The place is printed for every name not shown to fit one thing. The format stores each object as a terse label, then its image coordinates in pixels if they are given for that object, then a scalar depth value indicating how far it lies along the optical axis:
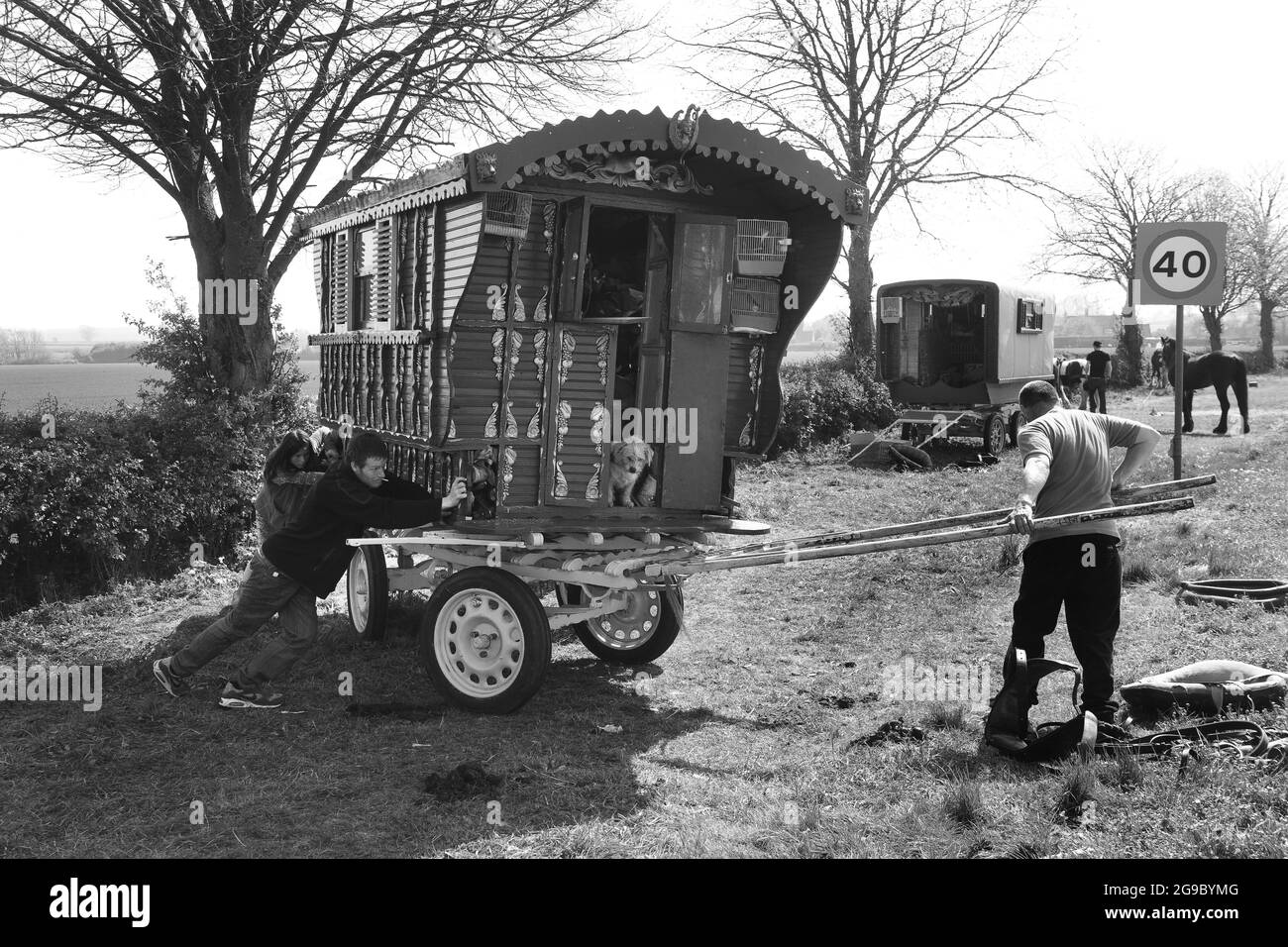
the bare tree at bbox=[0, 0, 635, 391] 12.34
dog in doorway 7.70
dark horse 22.56
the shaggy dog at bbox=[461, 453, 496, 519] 7.32
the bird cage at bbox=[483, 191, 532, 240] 6.81
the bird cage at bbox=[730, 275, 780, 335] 7.93
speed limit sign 11.34
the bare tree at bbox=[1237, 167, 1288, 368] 51.22
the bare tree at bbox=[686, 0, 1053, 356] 28.64
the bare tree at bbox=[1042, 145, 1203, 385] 48.03
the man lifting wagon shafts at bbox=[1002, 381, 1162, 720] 6.27
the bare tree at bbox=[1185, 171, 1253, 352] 50.00
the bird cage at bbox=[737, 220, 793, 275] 7.73
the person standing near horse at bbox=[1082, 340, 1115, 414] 26.56
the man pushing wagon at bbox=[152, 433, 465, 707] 7.06
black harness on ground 5.53
